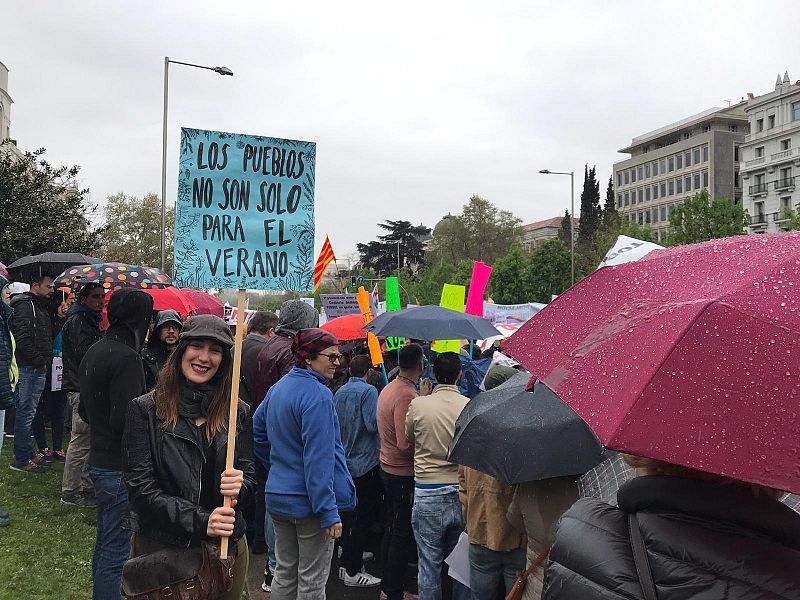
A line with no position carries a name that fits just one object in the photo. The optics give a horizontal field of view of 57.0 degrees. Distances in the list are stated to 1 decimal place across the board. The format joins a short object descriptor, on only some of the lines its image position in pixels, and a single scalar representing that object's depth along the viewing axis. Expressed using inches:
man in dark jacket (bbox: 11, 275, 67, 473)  291.9
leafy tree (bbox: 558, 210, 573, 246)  3718.8
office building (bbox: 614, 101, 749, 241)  3267.7
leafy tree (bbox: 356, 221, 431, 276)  3878.0
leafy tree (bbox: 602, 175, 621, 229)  2671.8
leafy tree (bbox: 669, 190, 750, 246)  1654.8
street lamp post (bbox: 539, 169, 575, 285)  1566.2
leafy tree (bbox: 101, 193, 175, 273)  2012.2
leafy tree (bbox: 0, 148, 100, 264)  584.7
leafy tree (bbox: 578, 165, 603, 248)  3624.5
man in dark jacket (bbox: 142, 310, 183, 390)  216.8
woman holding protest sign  122.5
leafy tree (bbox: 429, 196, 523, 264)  3316.9
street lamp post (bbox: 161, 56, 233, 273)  843.4
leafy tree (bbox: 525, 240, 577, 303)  2257.6
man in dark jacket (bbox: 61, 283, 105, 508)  229.6
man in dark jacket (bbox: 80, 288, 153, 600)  160.1
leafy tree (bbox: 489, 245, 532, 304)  2282.2
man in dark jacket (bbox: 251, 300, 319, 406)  225.0
